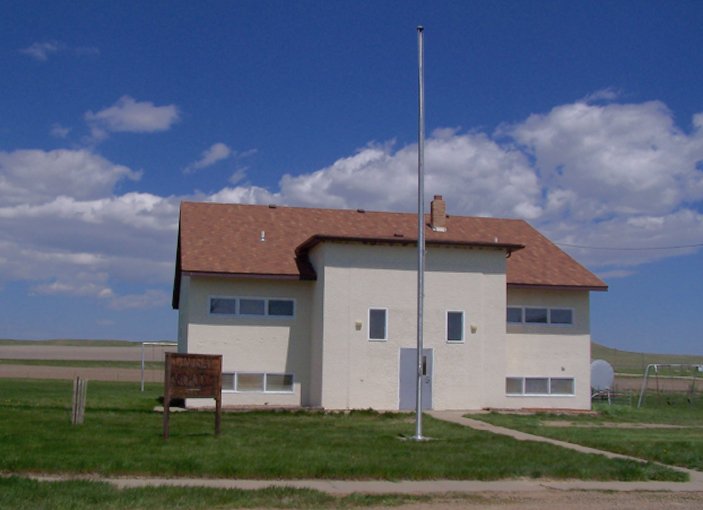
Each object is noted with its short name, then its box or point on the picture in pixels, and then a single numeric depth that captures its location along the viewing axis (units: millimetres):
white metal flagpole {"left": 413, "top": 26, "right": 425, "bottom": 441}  20391
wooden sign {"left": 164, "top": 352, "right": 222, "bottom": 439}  19359
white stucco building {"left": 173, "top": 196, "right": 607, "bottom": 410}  29203
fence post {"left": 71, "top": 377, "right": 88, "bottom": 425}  21047
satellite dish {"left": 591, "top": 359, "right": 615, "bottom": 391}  38219
